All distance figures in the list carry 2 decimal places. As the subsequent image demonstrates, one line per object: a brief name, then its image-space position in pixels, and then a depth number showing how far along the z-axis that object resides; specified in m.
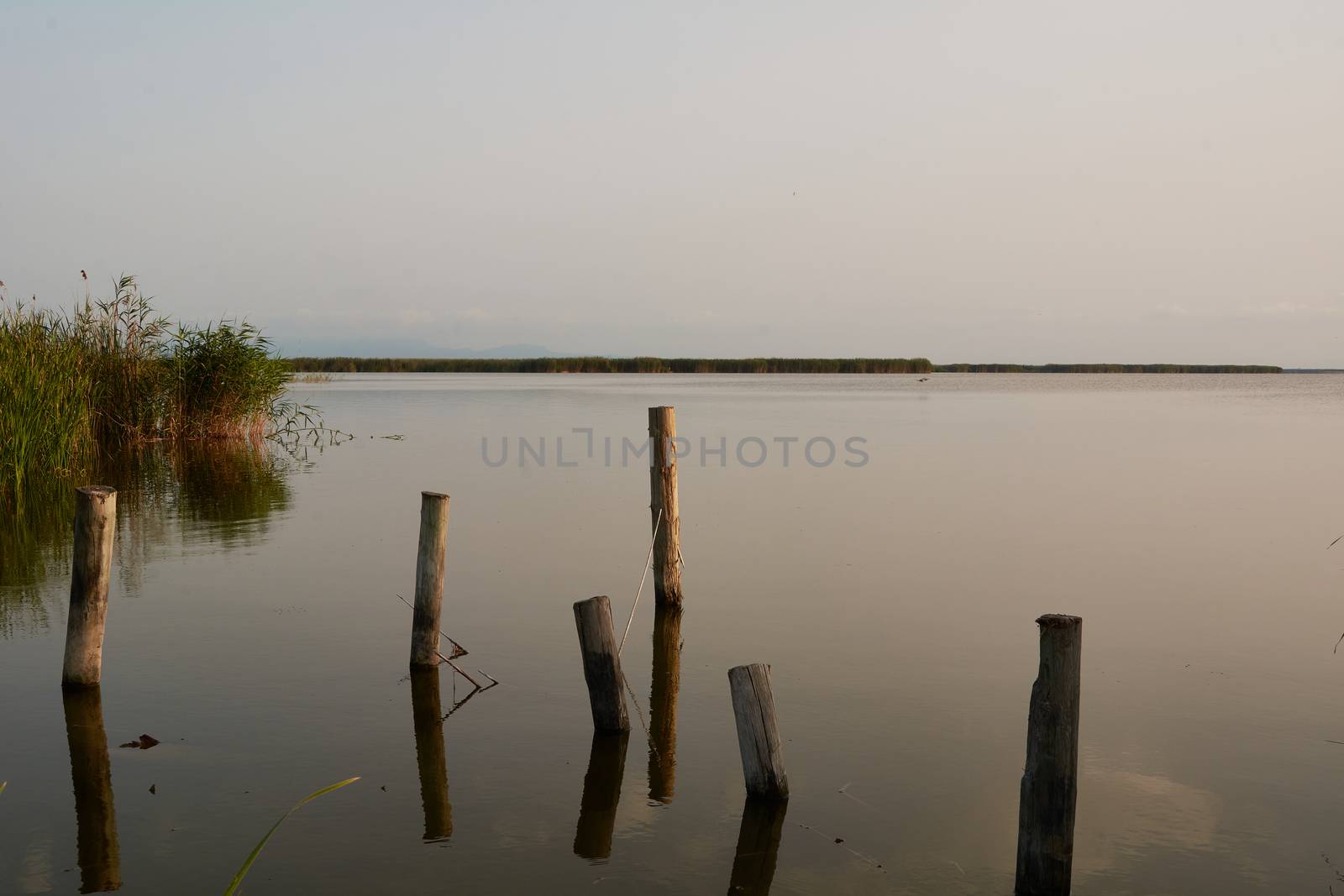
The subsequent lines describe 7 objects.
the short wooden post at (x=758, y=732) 6.18
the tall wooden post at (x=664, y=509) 11.06
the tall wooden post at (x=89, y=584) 7.80
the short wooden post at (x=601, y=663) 7.36
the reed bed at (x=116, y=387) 16.98
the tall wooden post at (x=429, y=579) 8.76
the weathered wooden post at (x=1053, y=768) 5.22
